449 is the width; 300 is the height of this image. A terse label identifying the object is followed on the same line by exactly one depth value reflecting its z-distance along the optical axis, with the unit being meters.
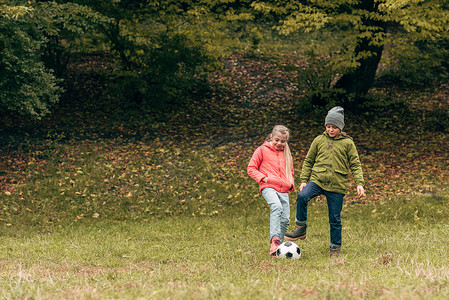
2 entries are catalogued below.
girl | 12.96
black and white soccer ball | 12.45
